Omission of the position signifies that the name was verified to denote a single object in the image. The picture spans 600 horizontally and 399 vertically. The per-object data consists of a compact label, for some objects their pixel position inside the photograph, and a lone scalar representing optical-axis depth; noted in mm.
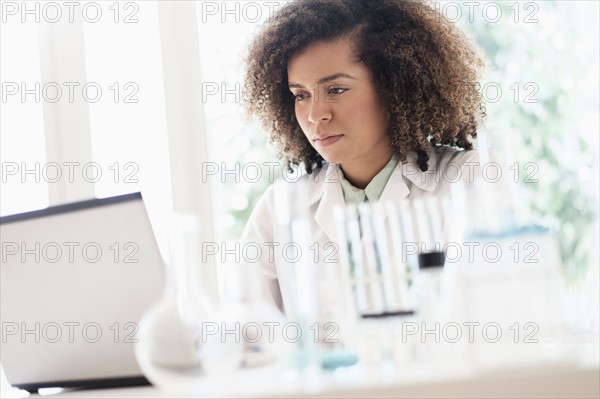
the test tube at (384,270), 1515
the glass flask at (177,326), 1369
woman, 2169
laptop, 1633
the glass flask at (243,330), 1388
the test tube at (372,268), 1535
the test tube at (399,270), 1482
